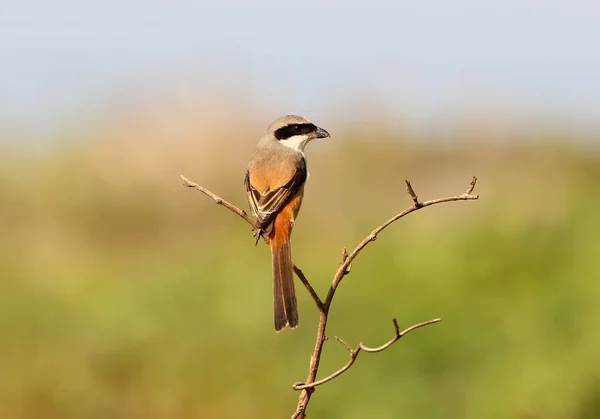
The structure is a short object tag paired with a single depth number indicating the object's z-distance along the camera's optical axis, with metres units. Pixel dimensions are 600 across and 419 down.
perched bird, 8.09
